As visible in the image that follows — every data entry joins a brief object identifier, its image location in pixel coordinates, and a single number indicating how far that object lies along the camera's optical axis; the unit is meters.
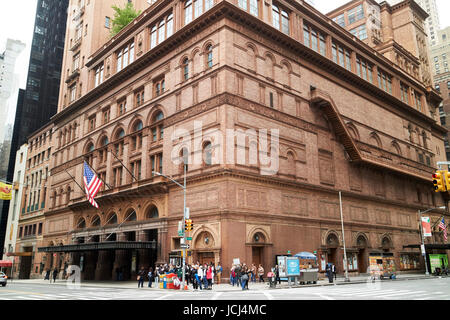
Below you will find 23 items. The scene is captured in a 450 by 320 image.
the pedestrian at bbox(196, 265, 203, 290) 26.31
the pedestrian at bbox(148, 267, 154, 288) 29.48
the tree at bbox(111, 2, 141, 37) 60.78
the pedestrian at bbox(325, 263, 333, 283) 30.28
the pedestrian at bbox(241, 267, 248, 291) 25.08
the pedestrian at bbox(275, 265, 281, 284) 29.01
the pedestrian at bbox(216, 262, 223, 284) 29.88
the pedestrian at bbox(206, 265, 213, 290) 26.03
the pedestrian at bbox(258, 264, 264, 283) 31.09
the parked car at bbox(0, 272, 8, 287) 35.78
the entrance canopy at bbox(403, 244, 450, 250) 48.19
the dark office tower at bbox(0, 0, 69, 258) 94.56
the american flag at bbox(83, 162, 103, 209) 36.72
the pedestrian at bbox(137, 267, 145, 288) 29.91
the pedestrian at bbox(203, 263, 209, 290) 26.36
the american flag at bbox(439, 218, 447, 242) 48.53
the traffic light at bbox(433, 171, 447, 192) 20.36
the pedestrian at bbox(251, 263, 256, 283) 30.80
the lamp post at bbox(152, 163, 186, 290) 26.39
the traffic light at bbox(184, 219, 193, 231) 27.98
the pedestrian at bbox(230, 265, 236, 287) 28.48
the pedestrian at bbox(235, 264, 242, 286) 27.75
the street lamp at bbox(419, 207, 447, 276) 43.69
